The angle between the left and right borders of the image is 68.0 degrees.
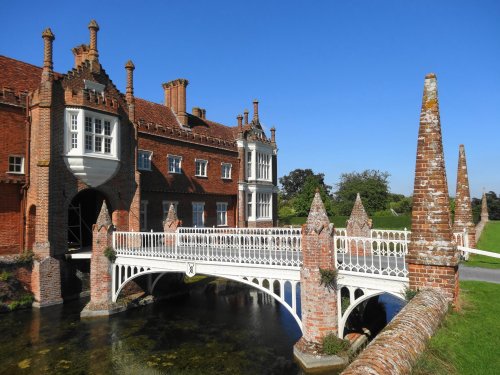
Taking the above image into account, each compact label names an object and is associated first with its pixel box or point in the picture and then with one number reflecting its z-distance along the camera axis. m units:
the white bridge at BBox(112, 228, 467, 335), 10.66
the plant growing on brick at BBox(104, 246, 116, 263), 17.98
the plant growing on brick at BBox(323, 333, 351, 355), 11.24
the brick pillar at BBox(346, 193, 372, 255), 16.05
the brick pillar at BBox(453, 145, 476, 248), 20.09
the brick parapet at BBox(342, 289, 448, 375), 4.01
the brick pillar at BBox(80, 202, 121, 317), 17.80
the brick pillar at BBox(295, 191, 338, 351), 11.52
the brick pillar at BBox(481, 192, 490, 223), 44.59
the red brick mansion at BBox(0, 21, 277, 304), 19.03
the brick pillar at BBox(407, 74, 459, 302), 7.71
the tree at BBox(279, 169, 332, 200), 104.81
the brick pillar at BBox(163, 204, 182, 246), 19.59
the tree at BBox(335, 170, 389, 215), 70.94
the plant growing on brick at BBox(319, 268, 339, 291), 11.41
